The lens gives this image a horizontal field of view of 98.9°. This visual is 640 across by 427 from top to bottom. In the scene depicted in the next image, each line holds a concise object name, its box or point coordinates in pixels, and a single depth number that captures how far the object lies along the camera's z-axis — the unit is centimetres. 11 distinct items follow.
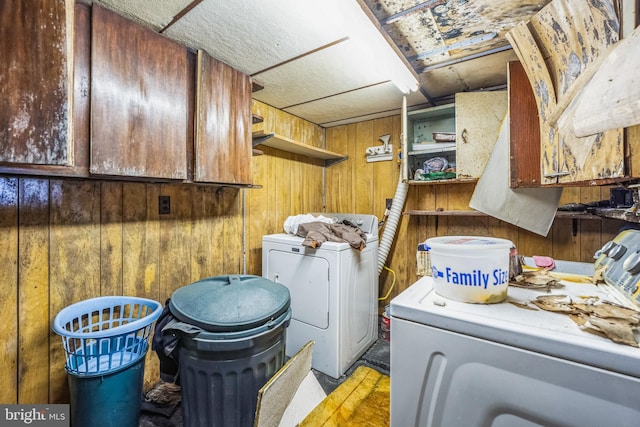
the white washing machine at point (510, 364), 60
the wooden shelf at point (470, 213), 174
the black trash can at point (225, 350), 127
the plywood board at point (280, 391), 119
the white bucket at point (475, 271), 86
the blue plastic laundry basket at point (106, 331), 129
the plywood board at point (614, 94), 52
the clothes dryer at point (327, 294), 203
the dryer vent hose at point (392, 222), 263
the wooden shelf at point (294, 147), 214
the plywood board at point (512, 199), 163
